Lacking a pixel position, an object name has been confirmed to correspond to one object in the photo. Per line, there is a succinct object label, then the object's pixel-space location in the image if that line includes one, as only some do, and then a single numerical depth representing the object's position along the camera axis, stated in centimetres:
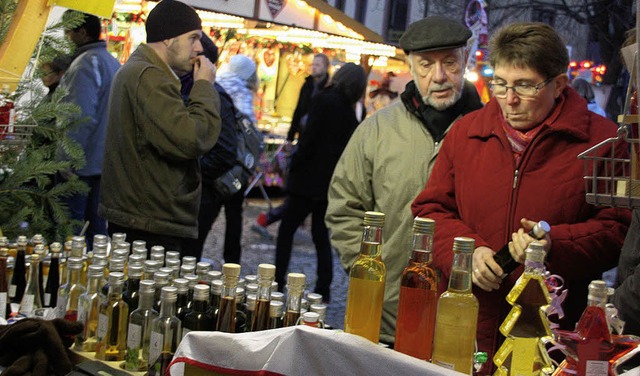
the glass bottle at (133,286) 269
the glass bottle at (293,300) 235
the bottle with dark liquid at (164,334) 246
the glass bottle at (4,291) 309
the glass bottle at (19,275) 336
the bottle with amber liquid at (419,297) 202
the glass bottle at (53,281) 329
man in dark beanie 388
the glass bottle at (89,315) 272
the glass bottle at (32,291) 315
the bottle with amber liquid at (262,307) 242
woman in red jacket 279
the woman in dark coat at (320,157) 677
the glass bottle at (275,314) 237
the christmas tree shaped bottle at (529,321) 199
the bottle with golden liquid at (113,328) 264
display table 172
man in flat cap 339
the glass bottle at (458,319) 195
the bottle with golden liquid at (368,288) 203
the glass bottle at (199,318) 250
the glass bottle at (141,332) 254
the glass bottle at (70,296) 284
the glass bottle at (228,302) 246
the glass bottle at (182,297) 254
